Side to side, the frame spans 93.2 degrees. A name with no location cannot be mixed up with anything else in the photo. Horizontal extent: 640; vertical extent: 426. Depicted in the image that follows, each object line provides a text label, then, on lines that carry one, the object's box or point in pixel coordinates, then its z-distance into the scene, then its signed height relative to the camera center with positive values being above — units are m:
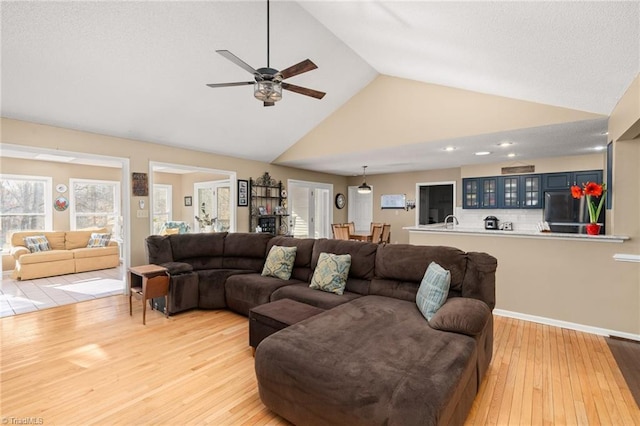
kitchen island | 3.17 -0.78
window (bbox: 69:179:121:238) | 7.20 +0.15
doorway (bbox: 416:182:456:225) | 8.20 +0.24
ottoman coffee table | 2.51 -0.90
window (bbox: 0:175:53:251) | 6.35 +0.12
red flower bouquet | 3.34 +0.20
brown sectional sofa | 1.50 -0.85
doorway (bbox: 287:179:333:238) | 8.08 +0.05
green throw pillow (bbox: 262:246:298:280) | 3.85 -0.67
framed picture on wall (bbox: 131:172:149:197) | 4.82 +0.42
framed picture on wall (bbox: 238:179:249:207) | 6.37 +0.38
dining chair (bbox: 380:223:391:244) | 6.69 -0.52
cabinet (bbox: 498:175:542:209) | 6.00 +0.39
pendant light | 7.61 +0.55
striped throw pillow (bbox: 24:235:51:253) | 6.04 -0.67
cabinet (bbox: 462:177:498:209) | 6.50 +0.40
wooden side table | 3.53 -0.88
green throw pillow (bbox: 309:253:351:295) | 3.25 -0.69
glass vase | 3.39 -0.20
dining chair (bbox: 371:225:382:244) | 6.59 -0.50
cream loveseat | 5.67 -0.92
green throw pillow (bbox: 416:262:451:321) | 2.36 -0.65
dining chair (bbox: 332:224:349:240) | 6.68 -0.45
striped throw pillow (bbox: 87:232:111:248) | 6.74 -0.66
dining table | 6.71 -0.58
